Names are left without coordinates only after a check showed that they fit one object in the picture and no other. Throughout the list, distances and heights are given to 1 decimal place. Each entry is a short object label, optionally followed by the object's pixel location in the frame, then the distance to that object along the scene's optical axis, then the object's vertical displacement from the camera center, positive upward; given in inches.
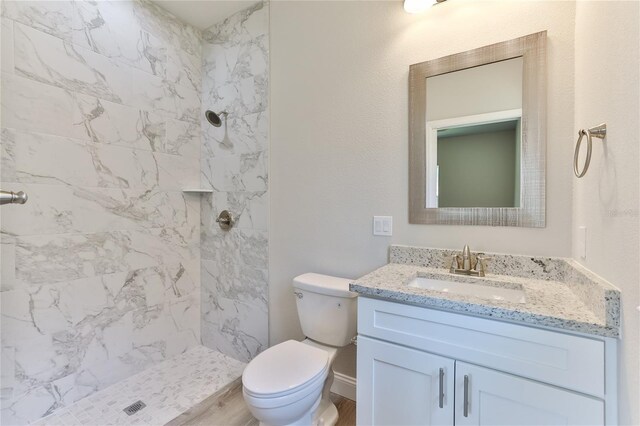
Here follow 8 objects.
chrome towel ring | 34.7 +8.8
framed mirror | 50.7 +13.6
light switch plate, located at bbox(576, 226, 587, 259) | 42.1 -5.4
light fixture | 57.4 +40.7
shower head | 85.4 +27.2
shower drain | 65.0 -45.5
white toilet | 47.5 -29.4
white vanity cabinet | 32.7 -21.5
